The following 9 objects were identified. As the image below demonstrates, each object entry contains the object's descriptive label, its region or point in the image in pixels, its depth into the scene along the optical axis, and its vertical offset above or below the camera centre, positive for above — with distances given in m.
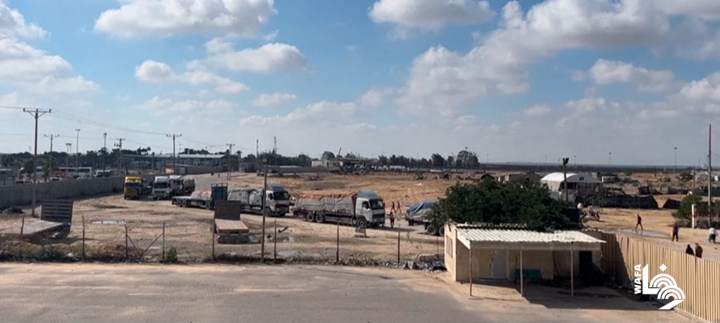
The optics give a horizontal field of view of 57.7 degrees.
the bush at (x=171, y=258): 29.77 -3.86
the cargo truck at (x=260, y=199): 57.47 -2.20
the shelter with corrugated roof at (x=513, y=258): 25.67 -3.26
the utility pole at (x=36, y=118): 55.58 +4.69
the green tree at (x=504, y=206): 28.42 -1.30
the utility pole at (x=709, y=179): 55.27 +0.09
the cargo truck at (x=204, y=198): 63.50 -2.44
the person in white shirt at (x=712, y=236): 43.97 -3.73
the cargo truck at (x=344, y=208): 49.00 -2.55
